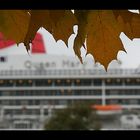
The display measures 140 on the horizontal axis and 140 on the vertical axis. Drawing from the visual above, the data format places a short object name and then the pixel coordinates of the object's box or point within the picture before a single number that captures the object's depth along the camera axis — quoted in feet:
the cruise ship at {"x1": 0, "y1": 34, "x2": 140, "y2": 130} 330.55
